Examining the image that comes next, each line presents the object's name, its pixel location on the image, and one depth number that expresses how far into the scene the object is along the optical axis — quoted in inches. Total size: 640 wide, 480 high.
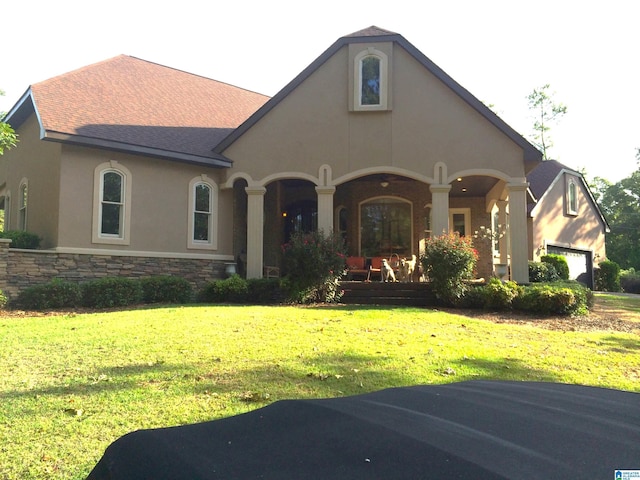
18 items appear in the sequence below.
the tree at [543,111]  1574.8
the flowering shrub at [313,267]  462.3
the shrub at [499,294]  434.3
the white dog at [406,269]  550.3
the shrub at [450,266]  451.8
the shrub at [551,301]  413.4
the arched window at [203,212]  565.6
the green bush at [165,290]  468.8
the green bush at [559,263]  812.8
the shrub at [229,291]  490.9
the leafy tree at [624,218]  1583.4
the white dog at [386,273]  532.1
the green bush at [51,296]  420.8
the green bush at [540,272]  668.7
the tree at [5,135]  452.8
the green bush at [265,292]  492.4
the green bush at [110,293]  436.1
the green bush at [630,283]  969.5
